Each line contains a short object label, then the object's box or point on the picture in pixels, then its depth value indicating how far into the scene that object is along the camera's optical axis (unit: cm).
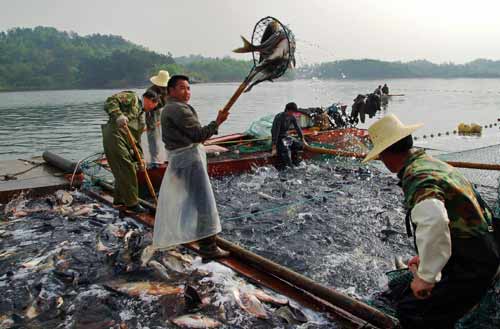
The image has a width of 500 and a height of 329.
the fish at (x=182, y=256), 593
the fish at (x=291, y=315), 445
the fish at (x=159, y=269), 552
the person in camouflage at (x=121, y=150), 765
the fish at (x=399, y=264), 532
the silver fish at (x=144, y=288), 509
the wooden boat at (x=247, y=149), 1173
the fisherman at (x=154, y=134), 1048
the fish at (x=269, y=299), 477
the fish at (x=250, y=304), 460
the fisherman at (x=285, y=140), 1216
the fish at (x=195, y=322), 439
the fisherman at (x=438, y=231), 272
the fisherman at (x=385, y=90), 3073
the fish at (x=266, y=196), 1016
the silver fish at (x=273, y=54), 603
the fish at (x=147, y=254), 591
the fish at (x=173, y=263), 571
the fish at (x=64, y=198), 917
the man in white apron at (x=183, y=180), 560
